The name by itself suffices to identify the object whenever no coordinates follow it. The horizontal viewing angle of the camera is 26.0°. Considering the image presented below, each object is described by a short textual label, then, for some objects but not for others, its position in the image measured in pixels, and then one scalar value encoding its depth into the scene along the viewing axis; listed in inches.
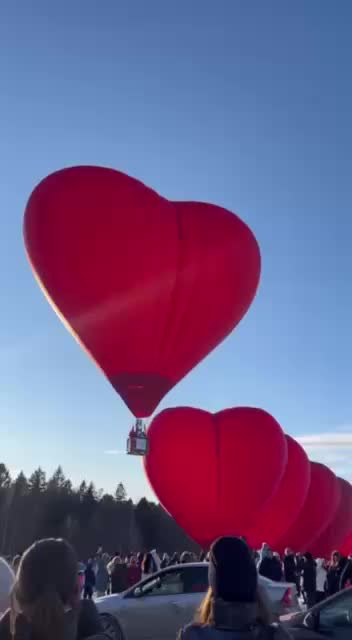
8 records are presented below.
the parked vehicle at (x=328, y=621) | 271.4
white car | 446.9
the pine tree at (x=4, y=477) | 4298.7
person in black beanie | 122.9
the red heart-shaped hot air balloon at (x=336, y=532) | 1513.3
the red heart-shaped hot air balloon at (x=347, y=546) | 1583.3
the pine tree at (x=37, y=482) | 4146.2
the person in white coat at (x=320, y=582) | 692.1
